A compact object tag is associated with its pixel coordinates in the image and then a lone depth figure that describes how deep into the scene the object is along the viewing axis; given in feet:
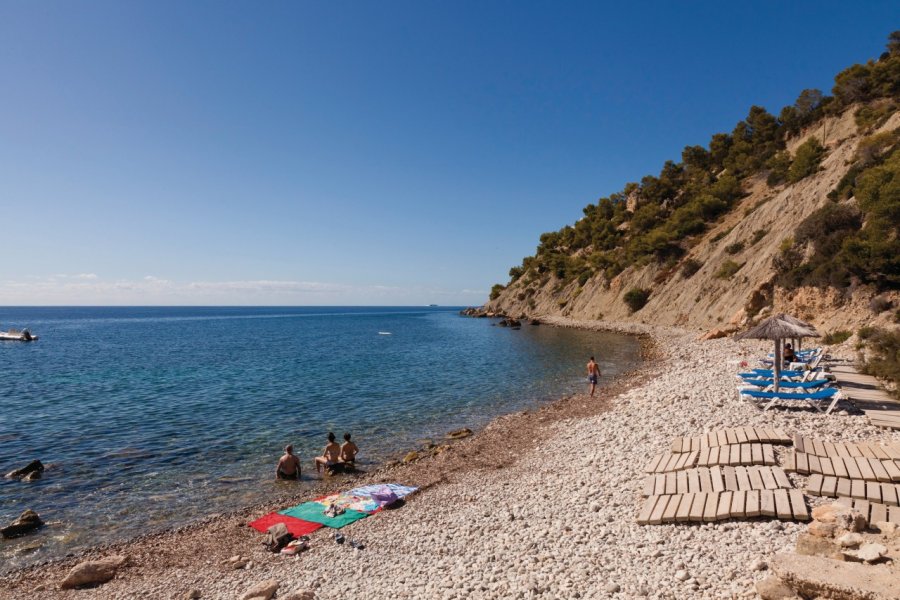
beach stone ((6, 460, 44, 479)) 47.67
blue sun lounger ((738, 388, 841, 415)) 43.90
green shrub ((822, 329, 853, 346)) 85.05
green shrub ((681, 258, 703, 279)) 180.75
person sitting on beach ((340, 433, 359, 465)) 48.75
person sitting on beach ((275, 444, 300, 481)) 46.16
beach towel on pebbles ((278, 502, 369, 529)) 34.57
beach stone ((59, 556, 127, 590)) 29.50
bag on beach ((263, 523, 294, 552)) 31.63
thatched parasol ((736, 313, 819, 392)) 48.95
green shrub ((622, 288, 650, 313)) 203.72
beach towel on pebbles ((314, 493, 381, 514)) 36.55
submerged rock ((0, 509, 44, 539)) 35.94
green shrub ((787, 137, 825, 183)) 161.17
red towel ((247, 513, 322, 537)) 33.54
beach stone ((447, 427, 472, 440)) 58.39
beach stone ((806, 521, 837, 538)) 20.35
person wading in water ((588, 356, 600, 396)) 73.40
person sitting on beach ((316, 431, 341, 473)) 47.96
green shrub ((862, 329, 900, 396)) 50.98
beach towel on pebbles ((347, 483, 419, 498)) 39.01
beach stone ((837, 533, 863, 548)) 18.83
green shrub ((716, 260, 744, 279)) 154.61
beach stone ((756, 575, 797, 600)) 17.13
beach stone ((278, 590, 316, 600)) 23.81
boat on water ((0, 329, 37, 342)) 233.96
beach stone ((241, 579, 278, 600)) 24.85
